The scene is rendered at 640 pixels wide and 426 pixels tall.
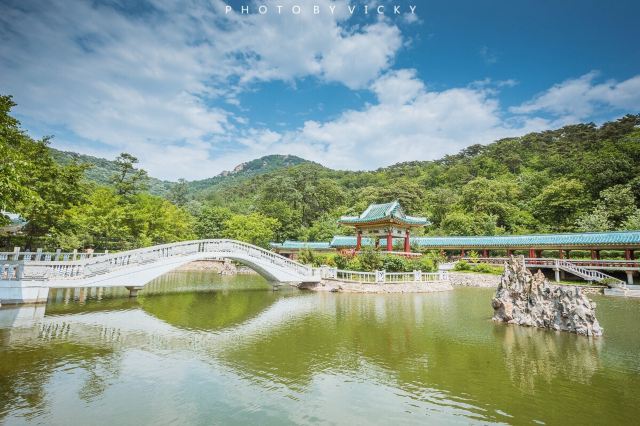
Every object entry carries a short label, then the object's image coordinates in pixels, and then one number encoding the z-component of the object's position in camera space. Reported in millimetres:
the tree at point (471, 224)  37188
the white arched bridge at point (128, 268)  13039
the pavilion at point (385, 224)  26461
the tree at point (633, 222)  28266
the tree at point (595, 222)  31141
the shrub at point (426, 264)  23520
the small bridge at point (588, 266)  22609
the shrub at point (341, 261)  23266
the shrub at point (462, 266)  29669
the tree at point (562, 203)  35750
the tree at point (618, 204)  31188
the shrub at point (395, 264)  22297
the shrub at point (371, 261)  22431
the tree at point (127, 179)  28156
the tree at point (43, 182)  16109
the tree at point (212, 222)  39031
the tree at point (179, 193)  66688
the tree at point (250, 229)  35600
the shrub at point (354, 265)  22469
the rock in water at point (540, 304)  11102
